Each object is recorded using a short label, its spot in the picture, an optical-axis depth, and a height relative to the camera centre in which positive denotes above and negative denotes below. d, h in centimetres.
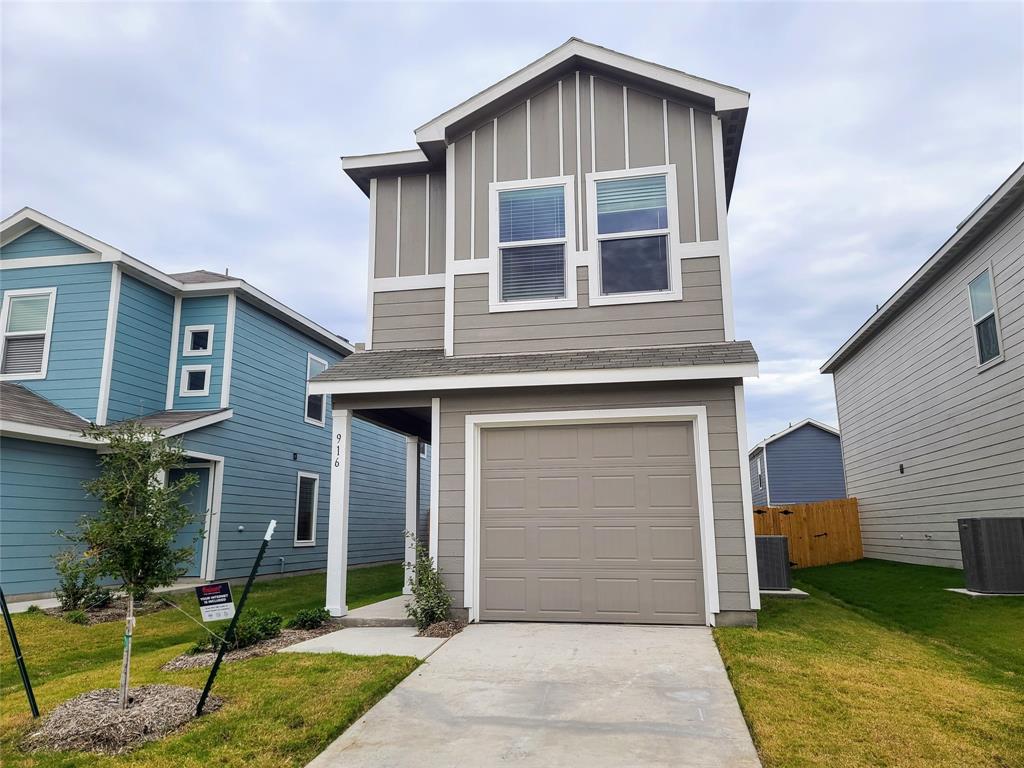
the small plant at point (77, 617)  834 -127
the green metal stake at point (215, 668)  435 -99
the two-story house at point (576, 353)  721 +188
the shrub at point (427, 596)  711 -89
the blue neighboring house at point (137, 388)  992 +233
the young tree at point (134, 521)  433 -4
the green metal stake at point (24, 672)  439 -103
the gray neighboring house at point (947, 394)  962 +210
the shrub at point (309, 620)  720 -114
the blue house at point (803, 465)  2659 +182
